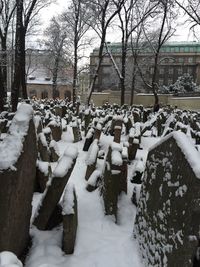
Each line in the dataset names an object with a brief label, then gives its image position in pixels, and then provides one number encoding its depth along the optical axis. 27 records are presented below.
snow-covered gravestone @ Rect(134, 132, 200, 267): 1.55
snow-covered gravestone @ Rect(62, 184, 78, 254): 2.05
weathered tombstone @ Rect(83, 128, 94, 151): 4.26
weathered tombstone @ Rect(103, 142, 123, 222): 2.48
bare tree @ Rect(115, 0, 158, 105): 14.10
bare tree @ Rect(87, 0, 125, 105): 11.69
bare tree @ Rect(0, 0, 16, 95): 13.01
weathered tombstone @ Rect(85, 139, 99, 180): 3.17
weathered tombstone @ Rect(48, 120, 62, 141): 4.78
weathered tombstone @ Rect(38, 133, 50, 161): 3.40
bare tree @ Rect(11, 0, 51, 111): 7.22
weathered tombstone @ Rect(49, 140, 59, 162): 3.65
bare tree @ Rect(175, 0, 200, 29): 12.18
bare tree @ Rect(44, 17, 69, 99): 20.84
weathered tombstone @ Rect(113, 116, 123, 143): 3.98
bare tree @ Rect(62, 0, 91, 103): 15.36
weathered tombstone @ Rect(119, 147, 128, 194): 2.70
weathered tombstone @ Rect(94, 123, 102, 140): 4.21
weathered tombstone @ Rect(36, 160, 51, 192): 2.65
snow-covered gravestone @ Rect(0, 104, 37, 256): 1.78
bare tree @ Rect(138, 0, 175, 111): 12.65
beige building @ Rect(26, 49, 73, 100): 36.97
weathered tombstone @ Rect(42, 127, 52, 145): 3.94
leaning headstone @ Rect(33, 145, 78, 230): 2.19
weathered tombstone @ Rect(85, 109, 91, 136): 5.47
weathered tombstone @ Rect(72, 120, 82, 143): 4.83
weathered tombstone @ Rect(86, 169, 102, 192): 2.89
